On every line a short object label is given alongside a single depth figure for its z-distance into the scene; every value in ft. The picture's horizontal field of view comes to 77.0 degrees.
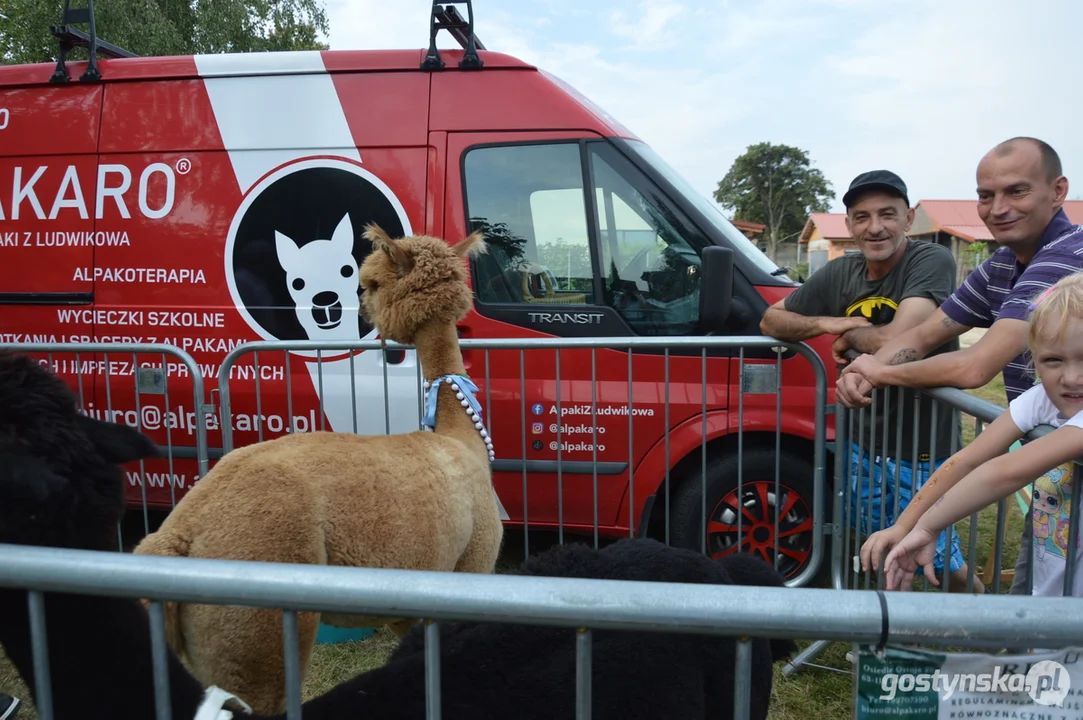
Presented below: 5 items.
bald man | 6.75
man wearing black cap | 8.69
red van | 11.22
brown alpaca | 5.72
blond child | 4.91
